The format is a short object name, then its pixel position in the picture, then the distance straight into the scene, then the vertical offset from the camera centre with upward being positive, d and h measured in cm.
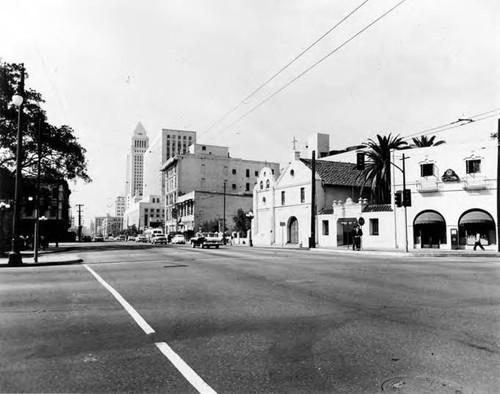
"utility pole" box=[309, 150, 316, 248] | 4534 +94
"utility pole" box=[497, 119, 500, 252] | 3381 +302
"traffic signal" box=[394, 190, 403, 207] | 3558 +230
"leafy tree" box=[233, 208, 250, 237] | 7444 +70
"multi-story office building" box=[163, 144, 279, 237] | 9662 +1045
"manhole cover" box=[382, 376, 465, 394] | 465 -168
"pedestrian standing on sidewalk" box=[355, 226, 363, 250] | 3846 -99
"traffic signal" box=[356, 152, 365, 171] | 3278 +491
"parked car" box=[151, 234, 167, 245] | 6806 -180
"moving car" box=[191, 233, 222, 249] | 4472 -132
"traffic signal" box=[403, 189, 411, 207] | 3434 +224
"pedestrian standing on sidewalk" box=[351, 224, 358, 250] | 4506 -27
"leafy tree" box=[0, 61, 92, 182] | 3803 +806
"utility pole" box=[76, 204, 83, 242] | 11240 +429
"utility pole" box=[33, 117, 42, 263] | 2270 +16
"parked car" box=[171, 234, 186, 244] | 6738 -181
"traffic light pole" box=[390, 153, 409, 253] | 3438 +194
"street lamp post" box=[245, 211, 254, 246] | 5706 +143
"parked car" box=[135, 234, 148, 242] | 9246 -242
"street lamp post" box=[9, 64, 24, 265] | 2106 +51
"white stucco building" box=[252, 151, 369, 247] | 5384 +390
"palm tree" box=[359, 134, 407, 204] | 5225 +685
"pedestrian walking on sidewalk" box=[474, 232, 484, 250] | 3488 -107
